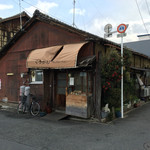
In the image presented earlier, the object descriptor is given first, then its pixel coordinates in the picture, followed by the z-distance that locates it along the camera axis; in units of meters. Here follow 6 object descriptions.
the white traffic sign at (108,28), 10.05
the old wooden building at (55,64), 7.68
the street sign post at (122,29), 8.10
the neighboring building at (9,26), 18.72
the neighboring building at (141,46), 23.90
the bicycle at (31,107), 8.98
